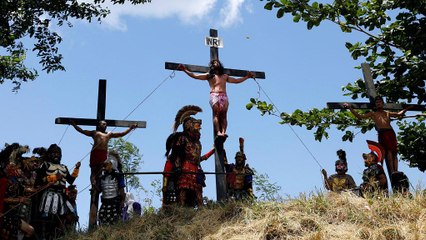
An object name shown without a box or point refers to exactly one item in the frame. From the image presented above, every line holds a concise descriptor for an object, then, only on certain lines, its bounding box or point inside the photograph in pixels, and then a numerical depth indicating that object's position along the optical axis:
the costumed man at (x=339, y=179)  10.24
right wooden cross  11.32
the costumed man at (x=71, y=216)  9.55
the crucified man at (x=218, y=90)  10.74
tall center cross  10.27
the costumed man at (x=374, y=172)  9.84
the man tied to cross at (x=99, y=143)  10.69
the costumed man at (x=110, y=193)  9.80
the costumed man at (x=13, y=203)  8.66
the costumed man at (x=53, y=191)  9.36
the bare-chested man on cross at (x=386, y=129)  10.81
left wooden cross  10.22
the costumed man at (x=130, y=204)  11.89
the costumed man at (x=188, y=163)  9.82
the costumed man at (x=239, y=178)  10.64
